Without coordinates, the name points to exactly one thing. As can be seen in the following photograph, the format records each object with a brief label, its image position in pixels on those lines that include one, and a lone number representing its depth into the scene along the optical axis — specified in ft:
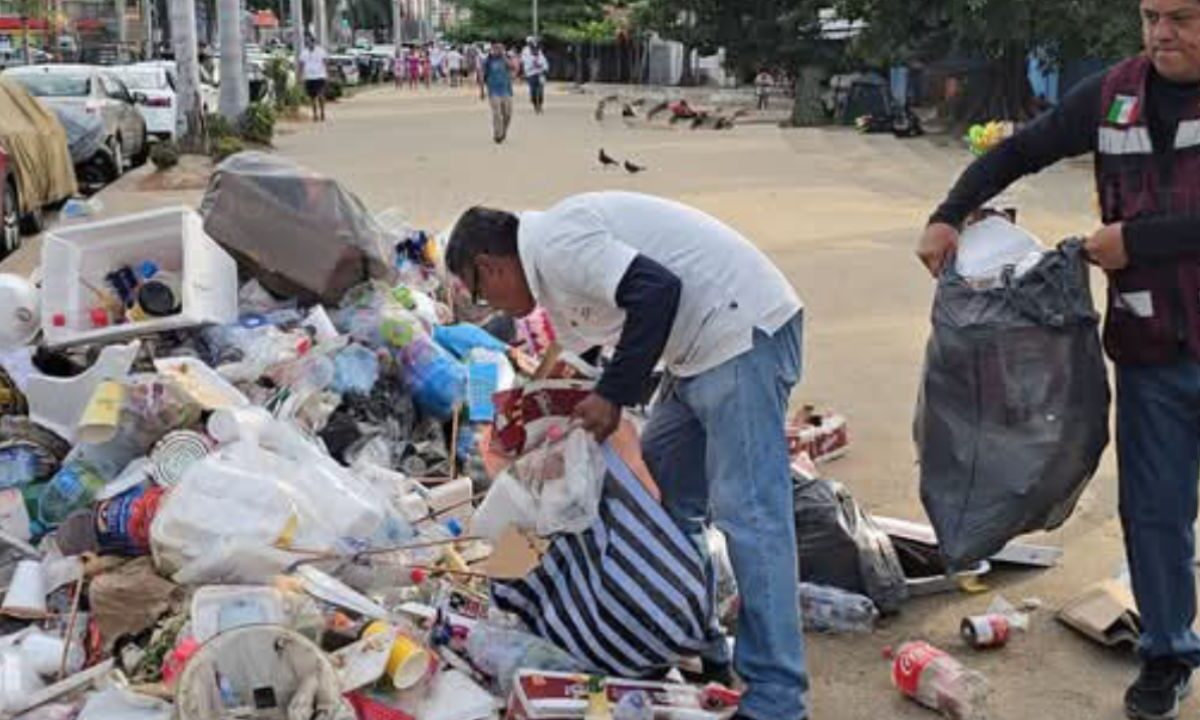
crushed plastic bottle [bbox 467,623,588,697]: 11.67
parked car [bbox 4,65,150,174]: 58.44
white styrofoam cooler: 17.88
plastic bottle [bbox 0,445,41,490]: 15.53
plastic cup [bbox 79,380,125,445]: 15.01
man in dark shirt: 10.73
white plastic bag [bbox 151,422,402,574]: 12.86
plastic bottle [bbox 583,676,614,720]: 11.05
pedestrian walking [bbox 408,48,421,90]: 189.26
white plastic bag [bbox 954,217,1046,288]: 12.00
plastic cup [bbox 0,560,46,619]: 13.34
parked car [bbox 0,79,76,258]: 39.88
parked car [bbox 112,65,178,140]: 71.61
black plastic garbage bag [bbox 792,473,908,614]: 14.32
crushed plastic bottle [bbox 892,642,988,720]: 12.30
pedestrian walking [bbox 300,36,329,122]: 107.45
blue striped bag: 11.30
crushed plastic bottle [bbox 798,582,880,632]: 14.11
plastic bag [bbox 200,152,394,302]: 19.27
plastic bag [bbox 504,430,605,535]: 11.12
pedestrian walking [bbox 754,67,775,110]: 122.11
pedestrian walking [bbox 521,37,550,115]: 117.19
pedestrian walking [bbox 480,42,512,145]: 78.33
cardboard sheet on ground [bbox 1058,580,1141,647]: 13.50
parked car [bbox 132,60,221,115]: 79.61
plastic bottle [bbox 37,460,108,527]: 14.89
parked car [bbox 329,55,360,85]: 177.47
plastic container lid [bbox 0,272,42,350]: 18.60
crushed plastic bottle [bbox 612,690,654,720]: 11.03
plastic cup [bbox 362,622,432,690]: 11.16
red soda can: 13.60
